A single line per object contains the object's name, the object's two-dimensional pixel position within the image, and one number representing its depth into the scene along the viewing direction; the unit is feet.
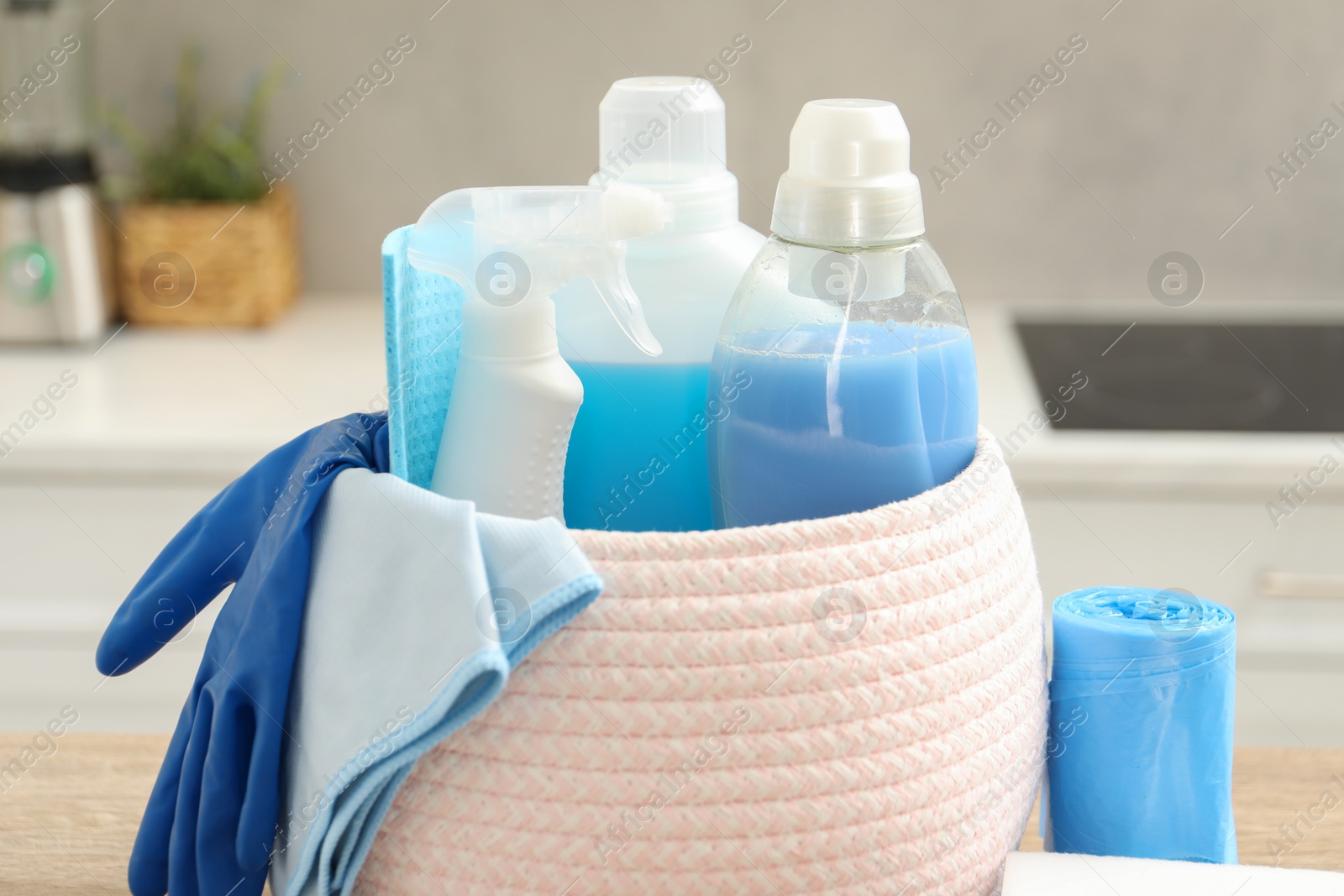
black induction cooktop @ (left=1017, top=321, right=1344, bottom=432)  8.82
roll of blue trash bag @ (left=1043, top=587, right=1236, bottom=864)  4.71
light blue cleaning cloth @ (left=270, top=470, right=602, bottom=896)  4.44
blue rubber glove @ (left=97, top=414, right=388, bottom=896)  4.63
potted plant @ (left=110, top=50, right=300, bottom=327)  10.34
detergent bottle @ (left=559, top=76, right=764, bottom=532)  4.91
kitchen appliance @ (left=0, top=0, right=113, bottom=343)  9.98
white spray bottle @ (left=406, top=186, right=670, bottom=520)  4.73
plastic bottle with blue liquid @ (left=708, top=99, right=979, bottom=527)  4.71
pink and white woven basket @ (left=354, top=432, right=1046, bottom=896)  4.46
